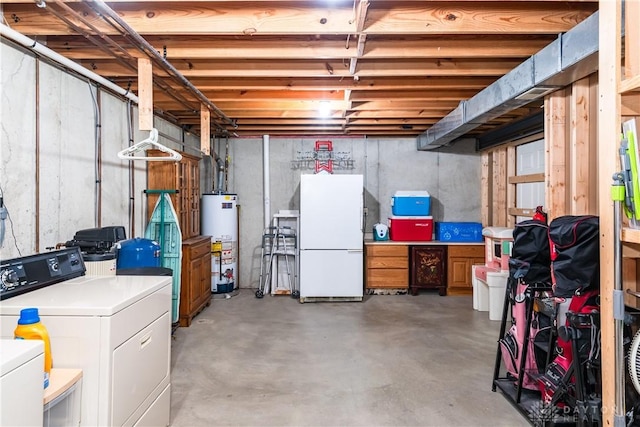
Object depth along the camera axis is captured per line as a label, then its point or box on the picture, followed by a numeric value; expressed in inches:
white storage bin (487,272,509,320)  174.1
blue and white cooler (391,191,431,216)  227.1
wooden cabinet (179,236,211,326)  165.5
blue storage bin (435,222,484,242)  228.7
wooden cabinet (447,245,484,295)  221.3
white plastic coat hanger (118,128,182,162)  107.0
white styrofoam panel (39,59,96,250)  105.7
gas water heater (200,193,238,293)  212.4
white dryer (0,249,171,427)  62.0
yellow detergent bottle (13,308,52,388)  58.5
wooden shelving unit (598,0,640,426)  63.2
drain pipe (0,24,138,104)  89.0
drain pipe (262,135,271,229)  239.5
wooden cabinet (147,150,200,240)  168.1
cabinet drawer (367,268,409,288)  222.7
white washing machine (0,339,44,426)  44.1
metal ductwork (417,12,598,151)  88.2
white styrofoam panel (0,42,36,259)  91.1
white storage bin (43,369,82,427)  57.2
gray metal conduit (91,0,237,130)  80.4
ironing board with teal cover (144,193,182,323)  160.6
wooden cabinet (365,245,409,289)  222.2
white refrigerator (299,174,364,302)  205.3
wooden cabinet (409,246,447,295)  222.1
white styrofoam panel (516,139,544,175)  188.5
